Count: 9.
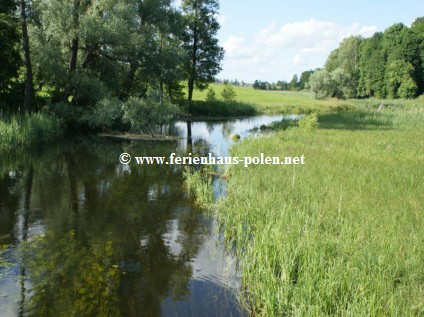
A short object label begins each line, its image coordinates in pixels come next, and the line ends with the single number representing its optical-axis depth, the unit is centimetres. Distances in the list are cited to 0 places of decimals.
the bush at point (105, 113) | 2643
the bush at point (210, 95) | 5209
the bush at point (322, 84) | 8238
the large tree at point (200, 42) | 4734
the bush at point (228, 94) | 5534
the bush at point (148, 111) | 2676
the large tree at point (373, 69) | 8775
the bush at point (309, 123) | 2402
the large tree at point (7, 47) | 2430
